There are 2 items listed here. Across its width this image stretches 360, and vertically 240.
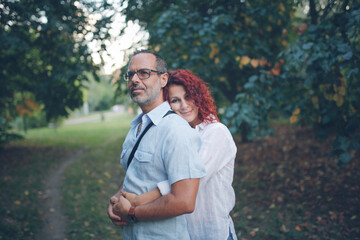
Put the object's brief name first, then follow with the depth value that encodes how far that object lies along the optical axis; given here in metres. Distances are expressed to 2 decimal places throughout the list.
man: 1.58
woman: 1.92
